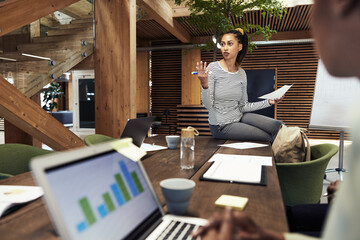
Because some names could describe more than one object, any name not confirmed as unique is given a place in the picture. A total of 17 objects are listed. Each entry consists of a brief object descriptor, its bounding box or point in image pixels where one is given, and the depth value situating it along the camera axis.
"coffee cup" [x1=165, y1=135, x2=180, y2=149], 1.95
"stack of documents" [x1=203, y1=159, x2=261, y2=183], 1.16
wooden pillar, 4.48
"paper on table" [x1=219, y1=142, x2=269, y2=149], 2.03
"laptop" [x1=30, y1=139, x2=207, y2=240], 0.48
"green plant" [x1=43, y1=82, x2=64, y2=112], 10.28
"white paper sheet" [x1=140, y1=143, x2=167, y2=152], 1.96
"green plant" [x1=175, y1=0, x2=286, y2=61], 5.79
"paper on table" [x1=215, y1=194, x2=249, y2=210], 0.83
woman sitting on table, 2.60
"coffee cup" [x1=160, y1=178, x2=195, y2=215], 0.80
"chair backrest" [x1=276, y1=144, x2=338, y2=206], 1.68
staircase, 3.86
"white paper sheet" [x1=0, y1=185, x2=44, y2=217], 0.87
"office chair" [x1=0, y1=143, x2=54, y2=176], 1.76
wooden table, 0.73
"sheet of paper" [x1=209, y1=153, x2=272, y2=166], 1.47
